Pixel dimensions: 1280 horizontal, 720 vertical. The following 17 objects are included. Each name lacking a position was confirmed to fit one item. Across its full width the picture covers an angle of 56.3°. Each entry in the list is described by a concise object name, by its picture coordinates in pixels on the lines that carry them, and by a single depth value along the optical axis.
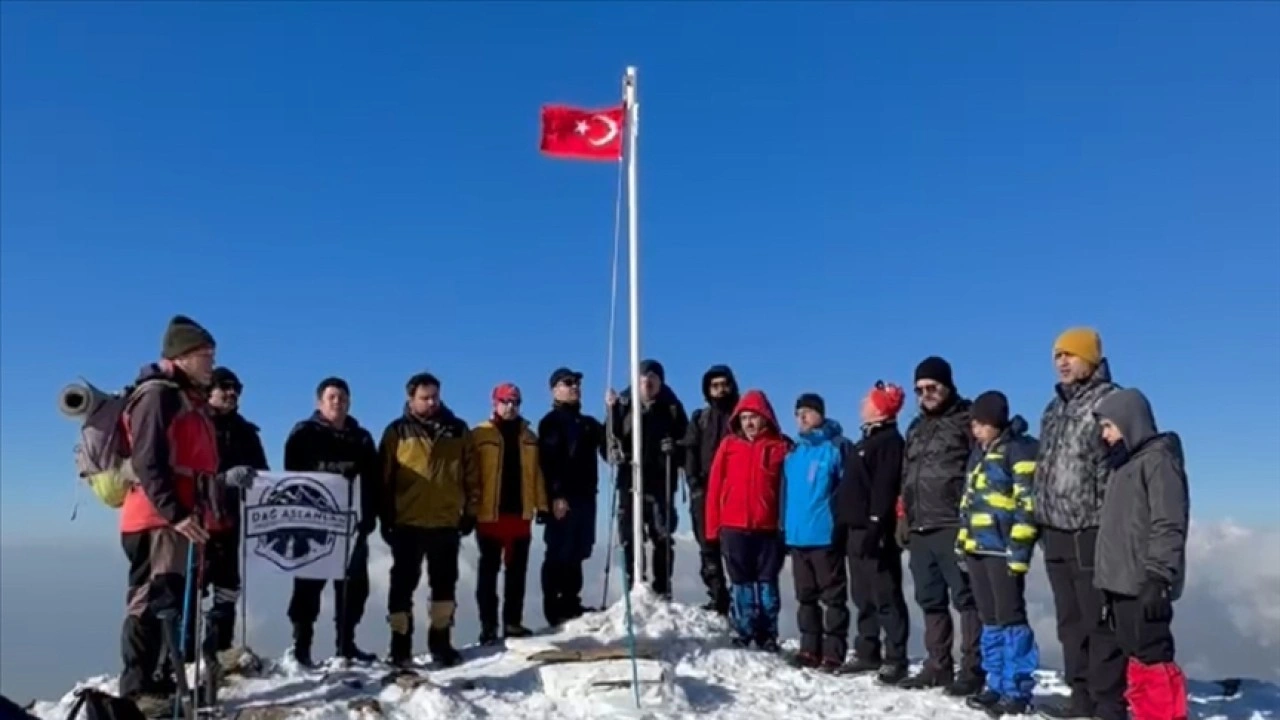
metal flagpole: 11.30
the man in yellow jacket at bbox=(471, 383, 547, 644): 10.58
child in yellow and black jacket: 8.55
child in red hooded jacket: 10.73
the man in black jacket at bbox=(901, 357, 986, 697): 9.21
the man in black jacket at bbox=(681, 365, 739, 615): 11.80
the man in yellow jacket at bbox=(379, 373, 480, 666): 9.68
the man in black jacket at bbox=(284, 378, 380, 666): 9.60
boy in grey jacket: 7.24
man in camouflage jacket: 7.99
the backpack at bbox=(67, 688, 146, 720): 3.10
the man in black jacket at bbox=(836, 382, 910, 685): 9.88
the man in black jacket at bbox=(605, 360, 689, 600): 11.94
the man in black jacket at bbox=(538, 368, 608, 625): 11.27
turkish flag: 12.27
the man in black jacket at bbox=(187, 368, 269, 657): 8.39
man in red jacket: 7.40
